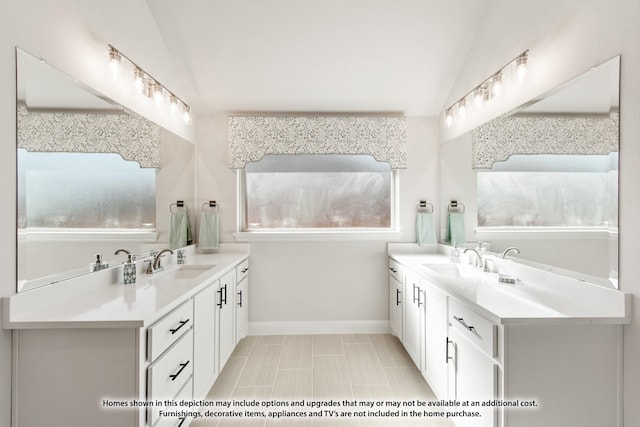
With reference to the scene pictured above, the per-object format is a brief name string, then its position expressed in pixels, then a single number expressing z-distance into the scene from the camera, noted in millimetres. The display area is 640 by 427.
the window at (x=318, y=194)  3658
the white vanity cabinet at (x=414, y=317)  2539
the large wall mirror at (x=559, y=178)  1562
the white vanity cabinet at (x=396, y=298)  3086
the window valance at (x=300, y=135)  3441
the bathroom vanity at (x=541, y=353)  1442
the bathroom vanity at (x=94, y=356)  1364
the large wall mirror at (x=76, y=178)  1511
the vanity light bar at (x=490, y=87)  2184
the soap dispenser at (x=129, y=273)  2102
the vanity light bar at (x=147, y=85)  2123
